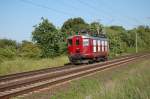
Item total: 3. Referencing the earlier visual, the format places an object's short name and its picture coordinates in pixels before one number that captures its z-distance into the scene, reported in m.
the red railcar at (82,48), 30.48
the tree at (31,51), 40.03
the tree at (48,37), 39.53
